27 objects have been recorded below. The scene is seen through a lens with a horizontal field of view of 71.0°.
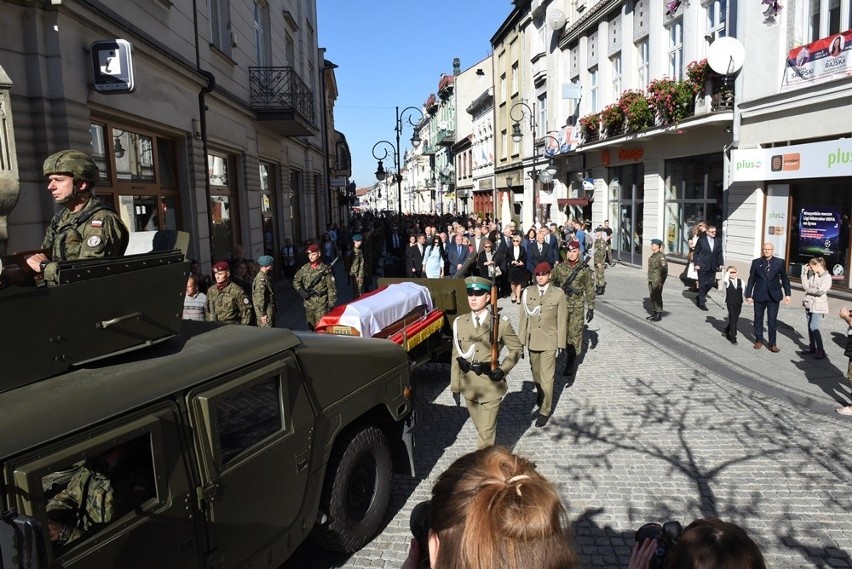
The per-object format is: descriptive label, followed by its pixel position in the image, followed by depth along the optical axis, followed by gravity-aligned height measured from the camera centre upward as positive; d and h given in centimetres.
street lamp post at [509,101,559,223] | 2686 +223
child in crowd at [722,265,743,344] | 1027 -151
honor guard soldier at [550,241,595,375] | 868 -107
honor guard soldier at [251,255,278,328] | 826 -97
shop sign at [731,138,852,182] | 1152 +104
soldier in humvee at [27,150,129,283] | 343 +9
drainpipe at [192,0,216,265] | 1176 +264
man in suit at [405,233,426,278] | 1488 -87
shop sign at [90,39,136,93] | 771 +218
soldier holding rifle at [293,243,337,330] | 922 -92
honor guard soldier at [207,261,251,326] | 741 -88
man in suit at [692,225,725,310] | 1348 -106
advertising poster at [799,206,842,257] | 1228 -44
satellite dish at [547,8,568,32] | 2627 +876
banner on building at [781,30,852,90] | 1123 +295
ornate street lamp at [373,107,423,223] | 2601 +347
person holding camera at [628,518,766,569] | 173 -99
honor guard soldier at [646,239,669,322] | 1183 -120
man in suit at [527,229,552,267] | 1510 -80
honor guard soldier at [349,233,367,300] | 1369 -91
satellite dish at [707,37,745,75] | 1393 +367
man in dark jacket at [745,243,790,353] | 946 -119
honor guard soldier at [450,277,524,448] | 539 -127
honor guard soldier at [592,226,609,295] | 1529 -117
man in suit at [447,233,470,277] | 1469 -78
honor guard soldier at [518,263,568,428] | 689 -131
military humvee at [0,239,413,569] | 231 -90
